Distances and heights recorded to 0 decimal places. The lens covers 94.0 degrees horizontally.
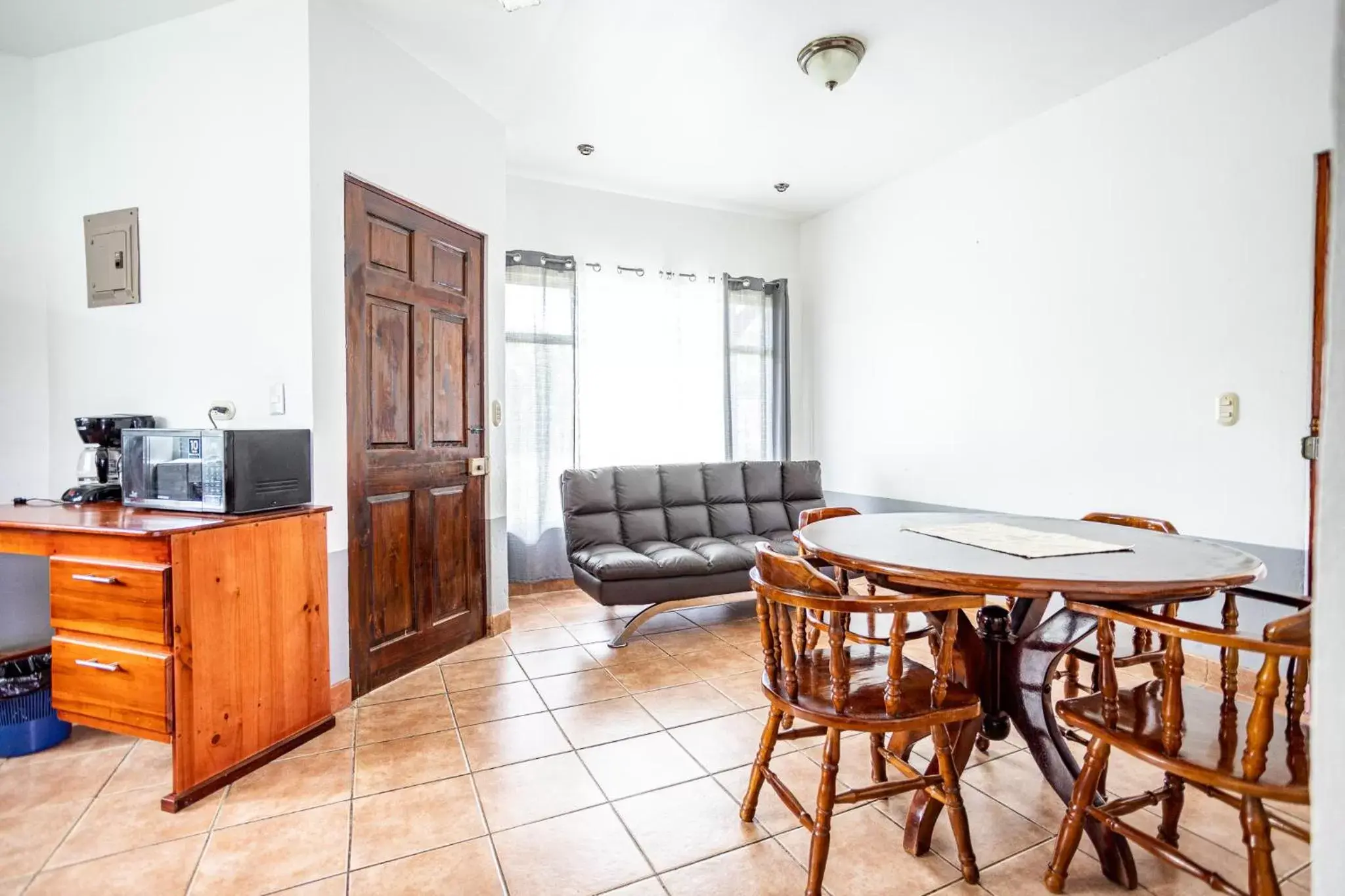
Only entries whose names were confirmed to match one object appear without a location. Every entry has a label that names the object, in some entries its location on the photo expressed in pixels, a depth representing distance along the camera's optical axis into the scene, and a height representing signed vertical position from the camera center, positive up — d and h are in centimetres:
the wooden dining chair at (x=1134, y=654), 162 -60
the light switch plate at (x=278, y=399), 239 +12
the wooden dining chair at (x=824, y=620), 181 -52
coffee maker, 242 -10
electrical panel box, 257 +71
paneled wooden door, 263 -2
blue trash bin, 211 -98
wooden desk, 184 -62
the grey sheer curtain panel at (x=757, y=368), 482 +48
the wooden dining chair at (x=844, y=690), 142 -65
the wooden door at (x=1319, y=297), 231 +50
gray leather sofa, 326 -59
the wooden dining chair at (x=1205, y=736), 113 -64
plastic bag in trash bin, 213 -87
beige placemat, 165 -32
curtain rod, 439 +114
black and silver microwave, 206 -14
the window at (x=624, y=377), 414 +38
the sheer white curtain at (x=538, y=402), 411 +18
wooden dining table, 137 -34
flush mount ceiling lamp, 271 +163
